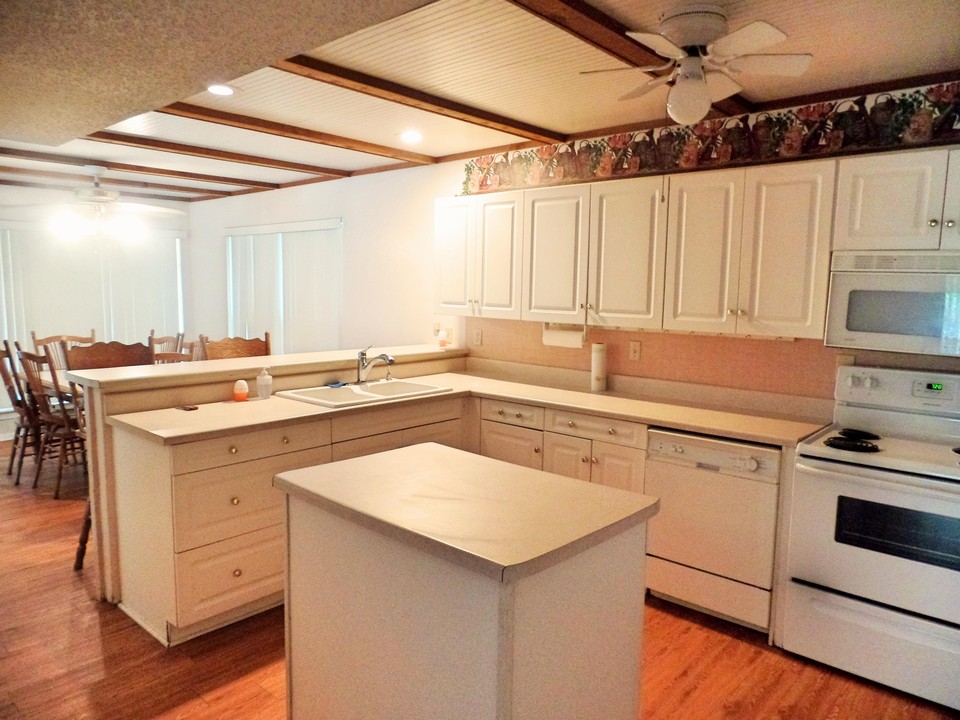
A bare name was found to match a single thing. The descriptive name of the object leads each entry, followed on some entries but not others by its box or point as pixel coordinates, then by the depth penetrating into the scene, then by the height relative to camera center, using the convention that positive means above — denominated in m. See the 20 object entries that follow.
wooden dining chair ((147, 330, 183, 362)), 5.42 -0.39
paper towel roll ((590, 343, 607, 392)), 3.55 -0.34
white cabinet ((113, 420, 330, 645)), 2.47 -0.94
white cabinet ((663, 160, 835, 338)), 2.64 +0.27
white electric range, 2.19 -0.84
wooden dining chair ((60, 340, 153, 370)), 3.53 -0.34
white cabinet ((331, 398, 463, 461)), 3.03 -0.64
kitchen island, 1.29 -0.66
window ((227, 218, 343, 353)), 5.30 +0.15
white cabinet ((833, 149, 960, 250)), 2.32 +0.43
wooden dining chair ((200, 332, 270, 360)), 3.78 -0.30
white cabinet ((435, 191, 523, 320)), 3.67 +0.30
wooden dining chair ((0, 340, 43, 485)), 4.37 -0.80
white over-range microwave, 2.35 +0.04
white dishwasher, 2.60 -0.93
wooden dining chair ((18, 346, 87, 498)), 4.11 -0.80
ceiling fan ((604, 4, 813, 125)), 1.82 +0.76
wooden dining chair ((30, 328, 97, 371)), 5.01 -0.39
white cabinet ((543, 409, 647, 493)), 2.95 -0.70
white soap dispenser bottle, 3.16 -0.43
